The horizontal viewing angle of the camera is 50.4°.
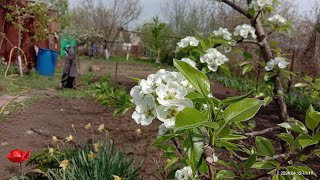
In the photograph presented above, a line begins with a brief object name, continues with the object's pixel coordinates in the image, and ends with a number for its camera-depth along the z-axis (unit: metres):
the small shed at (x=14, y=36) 11.79
